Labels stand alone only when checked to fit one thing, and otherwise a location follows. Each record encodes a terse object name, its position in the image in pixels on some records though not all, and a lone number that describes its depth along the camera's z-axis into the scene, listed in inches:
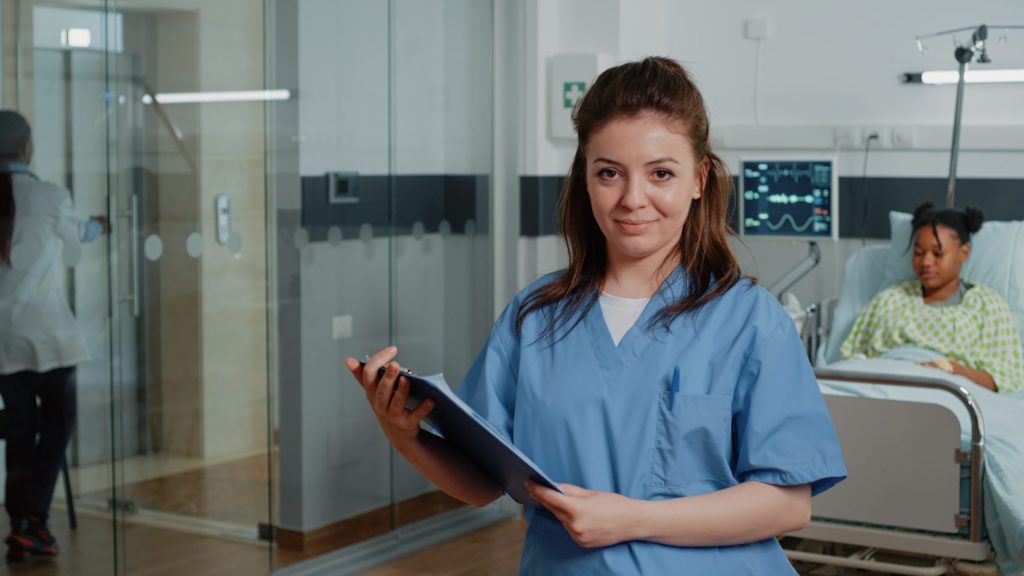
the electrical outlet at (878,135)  174.1
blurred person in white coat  111.6
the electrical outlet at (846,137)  176.1
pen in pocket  54.2
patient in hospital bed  148.3
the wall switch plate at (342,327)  152.5
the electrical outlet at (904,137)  172.4
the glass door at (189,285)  121.7
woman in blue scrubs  53.1
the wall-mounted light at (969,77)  166.7
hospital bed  118.0
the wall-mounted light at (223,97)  125.8
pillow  156.6
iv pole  155.5
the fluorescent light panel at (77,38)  113.9
